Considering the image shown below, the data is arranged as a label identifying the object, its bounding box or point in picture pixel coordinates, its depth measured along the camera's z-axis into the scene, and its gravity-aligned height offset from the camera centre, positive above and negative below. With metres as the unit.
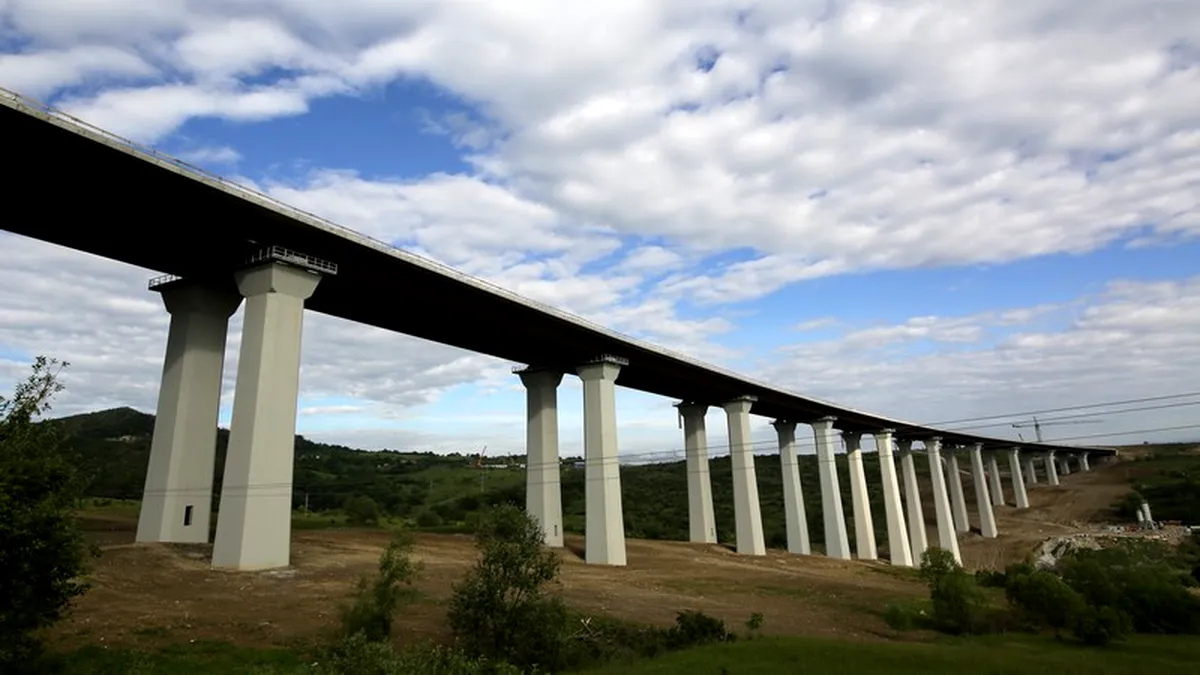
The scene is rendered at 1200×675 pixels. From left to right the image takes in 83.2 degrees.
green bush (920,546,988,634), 35.69 -6.17
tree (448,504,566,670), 24.03 -3.70
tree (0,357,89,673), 16.80 -0.34
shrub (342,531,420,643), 23.47 -3.32
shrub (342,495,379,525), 80.89 -0.94
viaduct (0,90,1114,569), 30.92 +12.79
